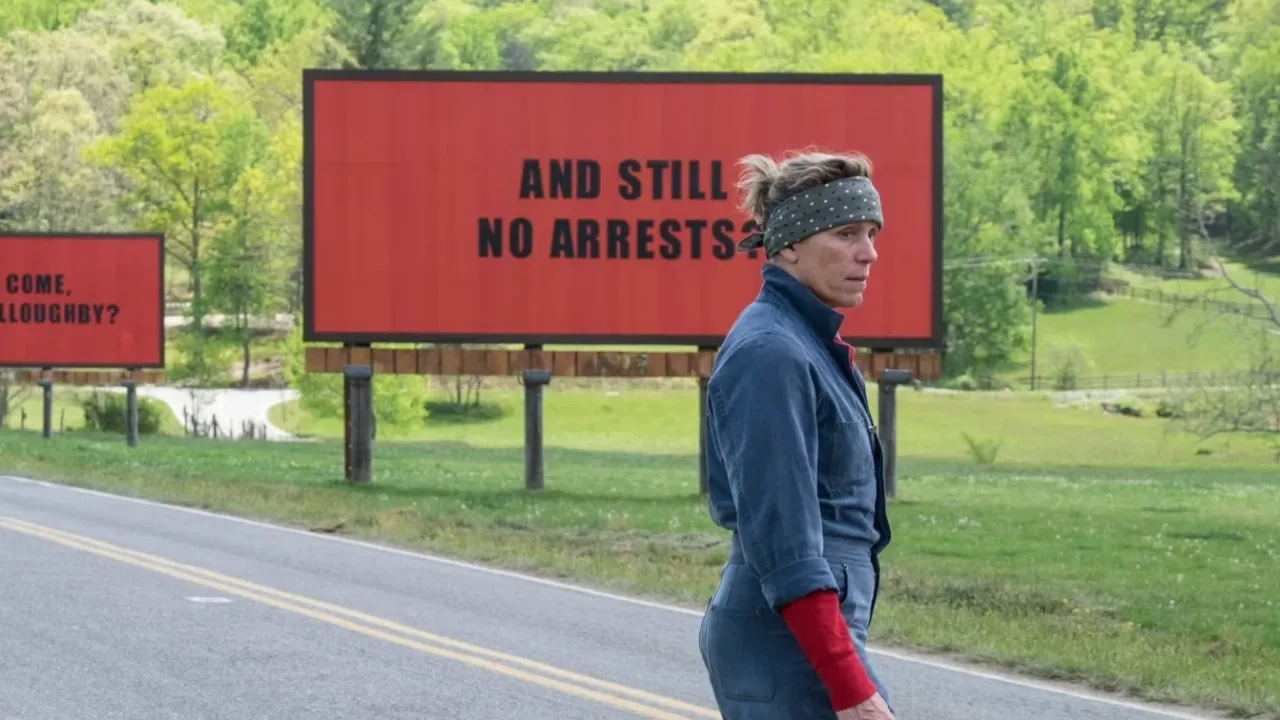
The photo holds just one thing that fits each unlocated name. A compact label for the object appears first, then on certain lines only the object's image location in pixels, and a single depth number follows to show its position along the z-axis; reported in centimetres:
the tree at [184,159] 7500
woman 366
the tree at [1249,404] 4228
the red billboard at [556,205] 2591
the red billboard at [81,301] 4359
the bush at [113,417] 5584
